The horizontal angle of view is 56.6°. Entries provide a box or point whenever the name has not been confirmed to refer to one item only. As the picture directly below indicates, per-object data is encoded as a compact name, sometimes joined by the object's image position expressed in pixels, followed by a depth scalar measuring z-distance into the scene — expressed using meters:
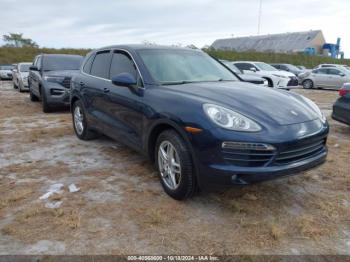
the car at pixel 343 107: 6.21
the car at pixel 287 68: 24.22
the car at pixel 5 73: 23.98
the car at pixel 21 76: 14.61
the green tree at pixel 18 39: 61.36
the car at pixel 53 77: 8.97
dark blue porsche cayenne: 2.95
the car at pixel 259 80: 9.87
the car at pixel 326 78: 18.52
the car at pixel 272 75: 15.11
